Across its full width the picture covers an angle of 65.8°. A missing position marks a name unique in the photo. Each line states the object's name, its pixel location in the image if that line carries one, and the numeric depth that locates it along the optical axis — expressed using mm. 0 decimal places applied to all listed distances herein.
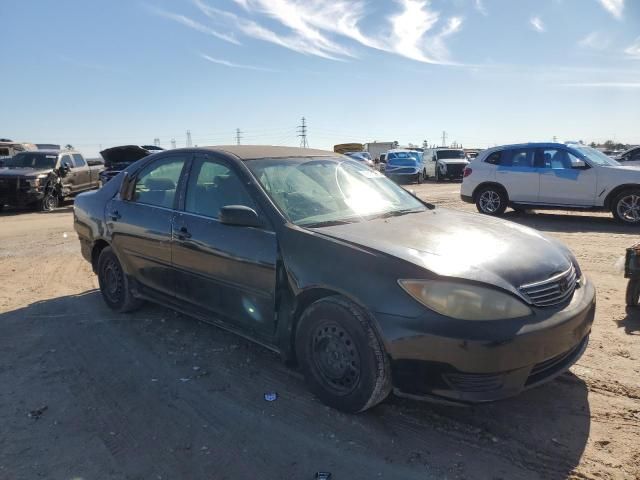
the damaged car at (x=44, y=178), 13961
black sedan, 2652
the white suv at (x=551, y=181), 10078
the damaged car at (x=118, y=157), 14383
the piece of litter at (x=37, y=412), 3145
